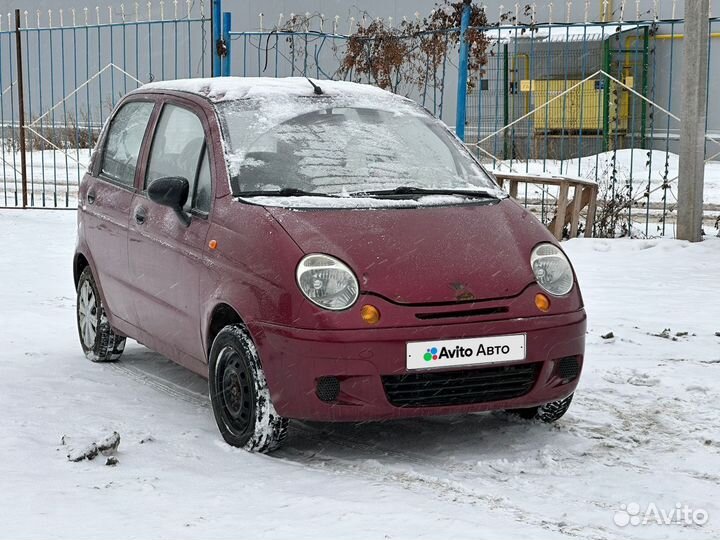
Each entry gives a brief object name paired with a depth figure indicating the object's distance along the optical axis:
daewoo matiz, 4.61
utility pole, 11.39
